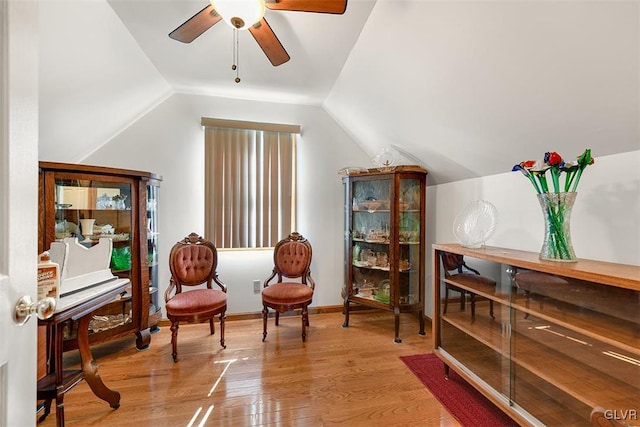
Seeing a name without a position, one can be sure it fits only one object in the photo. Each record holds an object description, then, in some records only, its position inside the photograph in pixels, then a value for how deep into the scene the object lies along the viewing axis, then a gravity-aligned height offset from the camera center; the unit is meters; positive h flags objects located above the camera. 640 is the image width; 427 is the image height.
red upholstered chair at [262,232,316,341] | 2.62 -0.74
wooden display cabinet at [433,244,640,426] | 1.15 -0.68
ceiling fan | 1.33 +1.07
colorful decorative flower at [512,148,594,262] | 1.40 +0.03
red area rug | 1.64 -1.27
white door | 0.61 +0.03
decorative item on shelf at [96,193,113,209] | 2.38 +0.09
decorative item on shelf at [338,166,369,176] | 2.90 +0.46
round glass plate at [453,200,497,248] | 1.94 -0.09
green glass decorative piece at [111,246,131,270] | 2.50 -0.44
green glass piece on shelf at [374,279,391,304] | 2.81 -0.86
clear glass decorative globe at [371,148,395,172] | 2.78 +0.56
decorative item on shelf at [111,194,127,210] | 2.47 +0.10
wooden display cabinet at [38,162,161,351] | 2.19 -0.14
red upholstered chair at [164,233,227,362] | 2.29 -0.73
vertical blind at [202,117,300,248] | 3.01 +0.34
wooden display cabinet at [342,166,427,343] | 2.72 -0.31
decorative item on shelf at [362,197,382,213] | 2.94 +0.09
